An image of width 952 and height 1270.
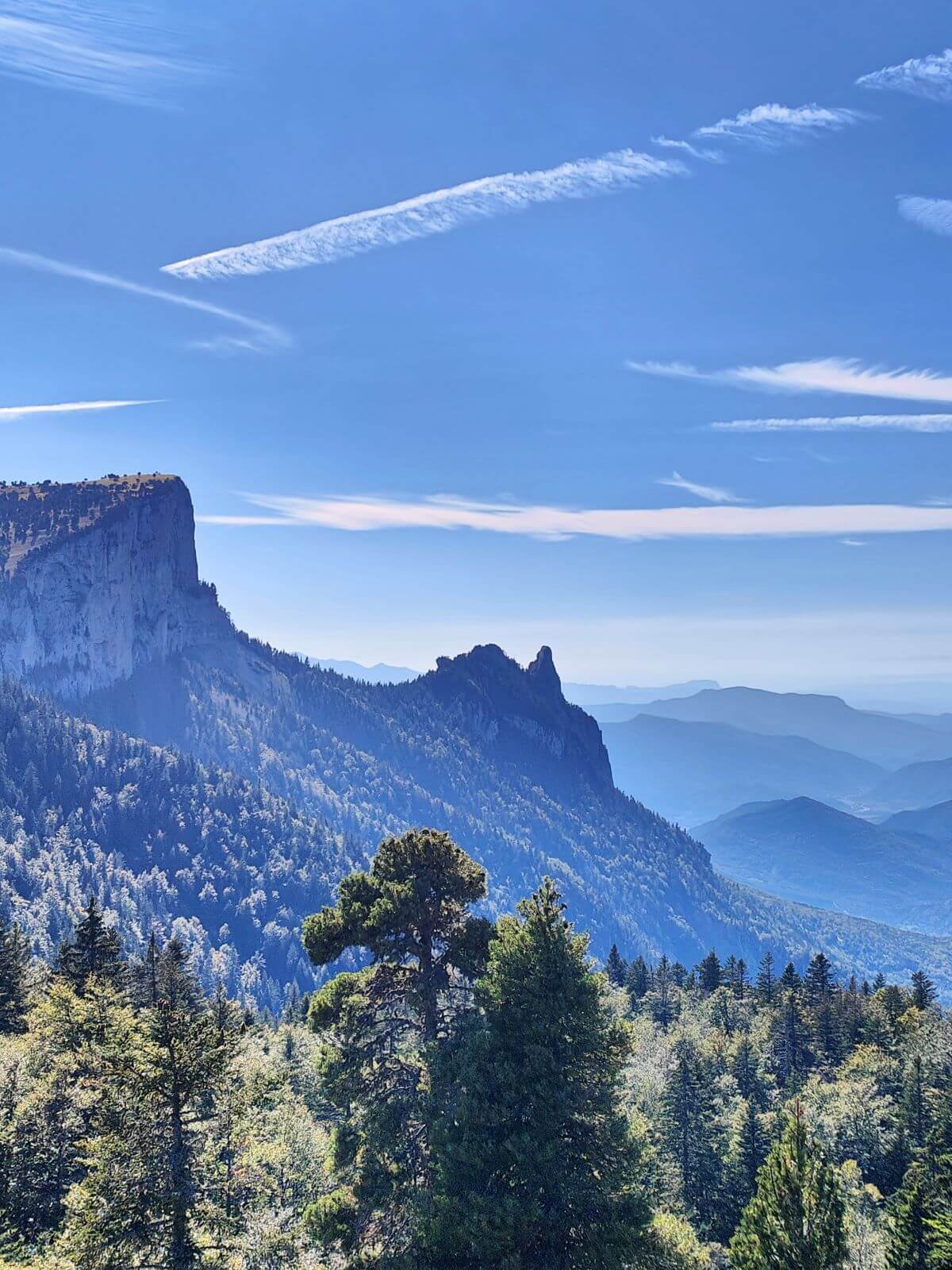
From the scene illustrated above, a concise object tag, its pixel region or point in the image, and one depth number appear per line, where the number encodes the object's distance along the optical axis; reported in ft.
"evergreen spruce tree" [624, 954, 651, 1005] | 394.32
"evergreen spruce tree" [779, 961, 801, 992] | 343.20
